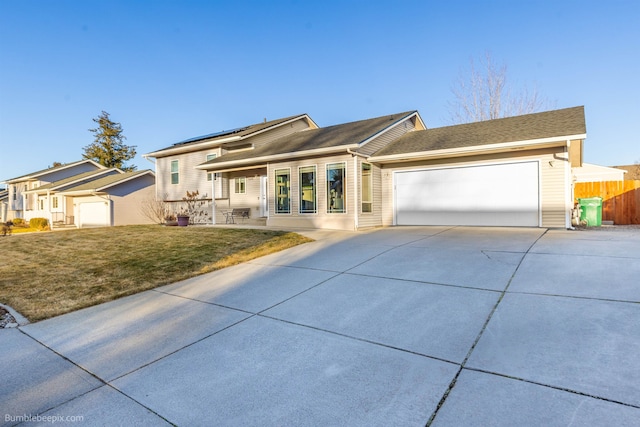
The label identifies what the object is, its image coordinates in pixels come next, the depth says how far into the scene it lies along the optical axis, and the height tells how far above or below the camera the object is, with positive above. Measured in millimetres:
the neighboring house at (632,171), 27928 +2830
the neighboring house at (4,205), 33091 +802
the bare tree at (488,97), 20531 +7167
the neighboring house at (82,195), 20219 +1178
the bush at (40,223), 23703 -852
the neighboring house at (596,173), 20078 +1906
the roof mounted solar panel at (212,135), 16766 +4064
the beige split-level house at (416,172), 9438 +1182
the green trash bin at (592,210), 10867 -233
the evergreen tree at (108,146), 40938 +8469
